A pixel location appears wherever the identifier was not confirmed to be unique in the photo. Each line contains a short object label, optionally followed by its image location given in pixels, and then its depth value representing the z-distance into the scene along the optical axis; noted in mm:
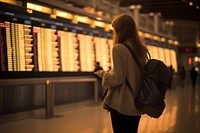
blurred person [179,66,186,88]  27705
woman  2902
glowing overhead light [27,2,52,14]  9277
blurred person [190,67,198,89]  25891
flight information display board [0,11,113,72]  8398
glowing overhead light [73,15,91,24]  11669
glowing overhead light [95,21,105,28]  13227
